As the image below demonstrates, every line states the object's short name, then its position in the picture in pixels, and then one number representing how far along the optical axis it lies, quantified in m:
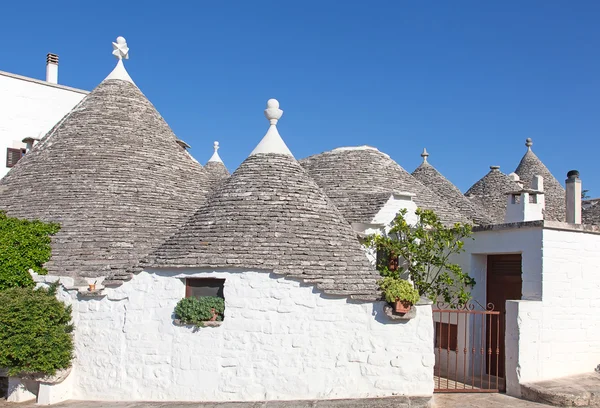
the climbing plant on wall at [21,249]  10.48
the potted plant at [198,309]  9.09
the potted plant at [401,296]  8.78
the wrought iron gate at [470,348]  11.25
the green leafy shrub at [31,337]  9.13
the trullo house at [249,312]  8.99
